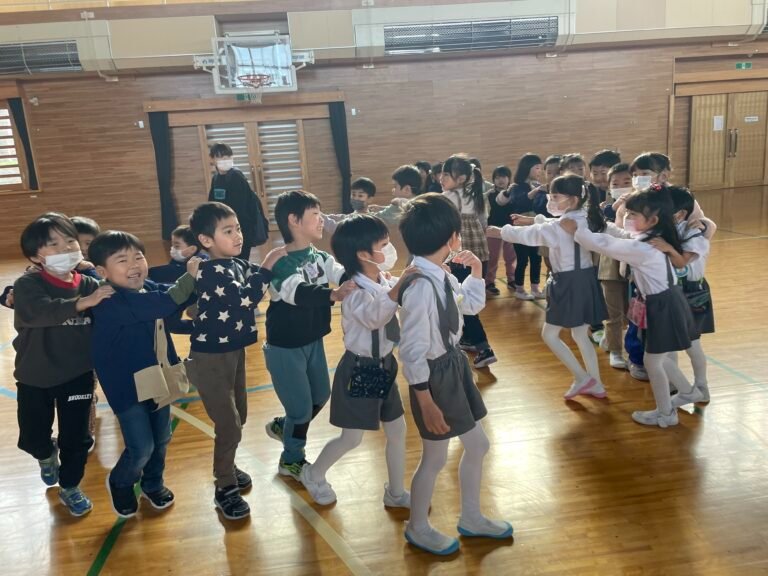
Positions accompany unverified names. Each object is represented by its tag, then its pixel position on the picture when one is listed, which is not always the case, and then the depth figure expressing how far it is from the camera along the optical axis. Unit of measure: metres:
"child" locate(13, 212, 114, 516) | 2.32
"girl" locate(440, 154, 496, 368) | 4.04
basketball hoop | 9.90
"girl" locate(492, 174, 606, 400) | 3.16
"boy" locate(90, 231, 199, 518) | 2.22
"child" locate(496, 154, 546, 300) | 5.44
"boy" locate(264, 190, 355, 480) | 2.47
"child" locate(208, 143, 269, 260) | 5.20
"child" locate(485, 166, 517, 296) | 5.75
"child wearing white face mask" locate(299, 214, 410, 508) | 2.10
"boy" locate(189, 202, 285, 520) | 2.27
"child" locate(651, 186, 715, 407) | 3.03
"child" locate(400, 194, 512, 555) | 1.94
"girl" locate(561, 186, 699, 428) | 2.87
